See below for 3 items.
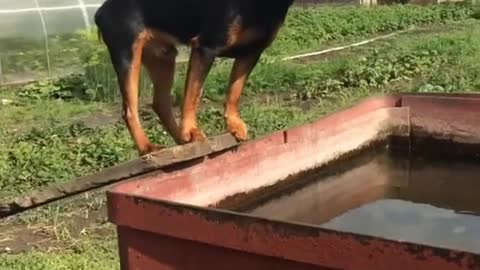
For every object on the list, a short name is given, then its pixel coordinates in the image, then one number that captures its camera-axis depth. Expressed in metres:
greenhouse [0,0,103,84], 10.13
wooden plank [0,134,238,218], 2.55
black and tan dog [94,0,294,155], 3.11
